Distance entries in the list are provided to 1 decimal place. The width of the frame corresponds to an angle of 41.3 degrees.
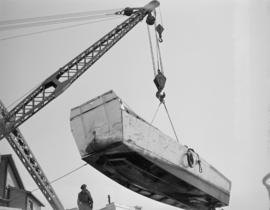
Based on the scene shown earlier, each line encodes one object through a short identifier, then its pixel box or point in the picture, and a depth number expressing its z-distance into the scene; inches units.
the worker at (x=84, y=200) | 364.8
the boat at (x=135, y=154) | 335.3
